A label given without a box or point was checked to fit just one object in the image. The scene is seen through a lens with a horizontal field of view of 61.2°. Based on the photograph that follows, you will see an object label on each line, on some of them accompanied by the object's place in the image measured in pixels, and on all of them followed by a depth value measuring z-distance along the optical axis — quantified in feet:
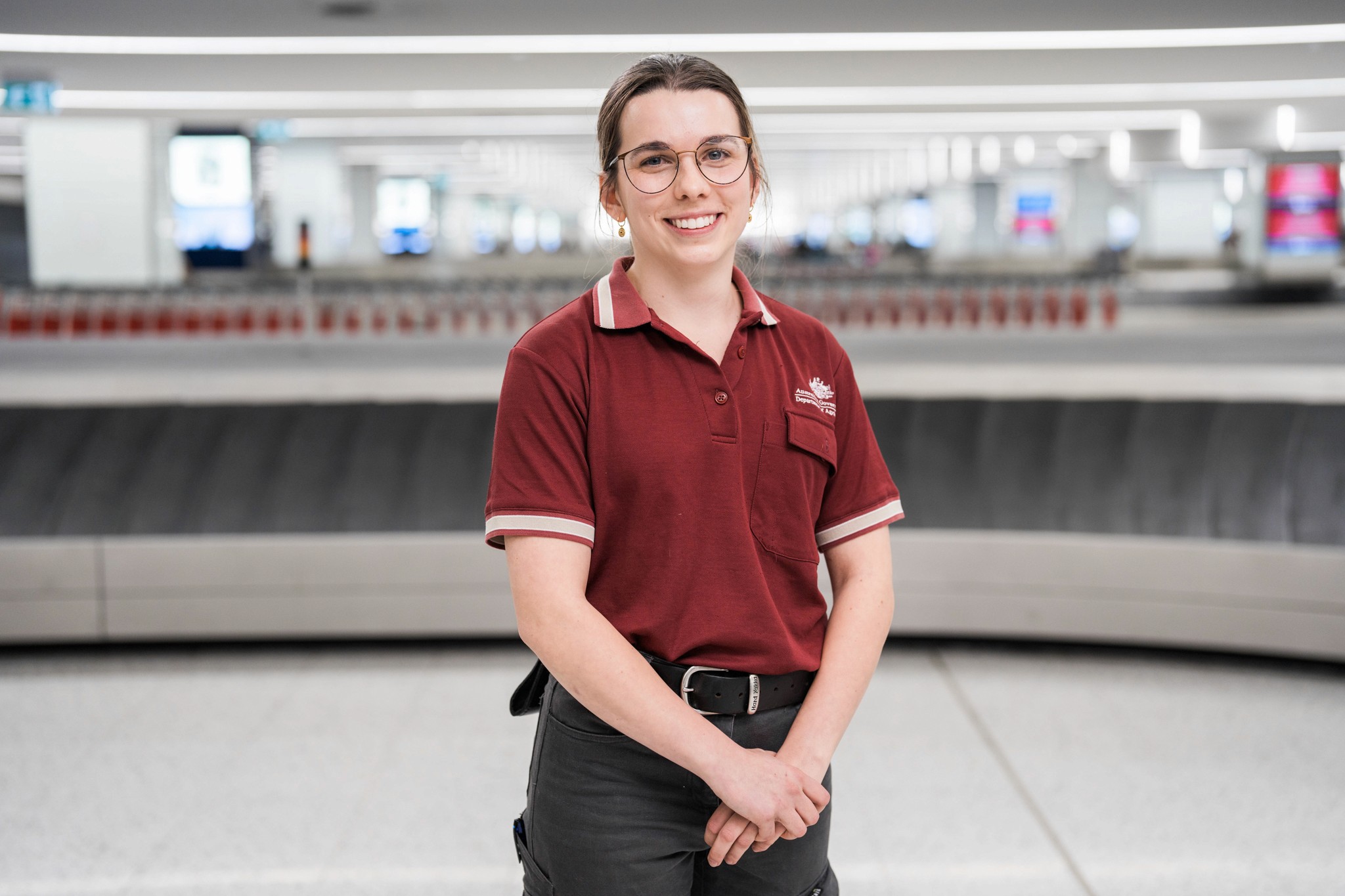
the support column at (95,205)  45.85
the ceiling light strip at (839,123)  41.75
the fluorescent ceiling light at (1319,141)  58.08
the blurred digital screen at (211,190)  43.68
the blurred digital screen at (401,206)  106.63
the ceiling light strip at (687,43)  18.12
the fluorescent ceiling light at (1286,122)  44.45
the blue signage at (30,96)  22.84
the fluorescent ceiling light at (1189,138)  50.47
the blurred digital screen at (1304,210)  60.70
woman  4.83
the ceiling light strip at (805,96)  29.48
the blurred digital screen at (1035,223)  122.93
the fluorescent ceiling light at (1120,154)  57.26
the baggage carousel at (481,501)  15.52
